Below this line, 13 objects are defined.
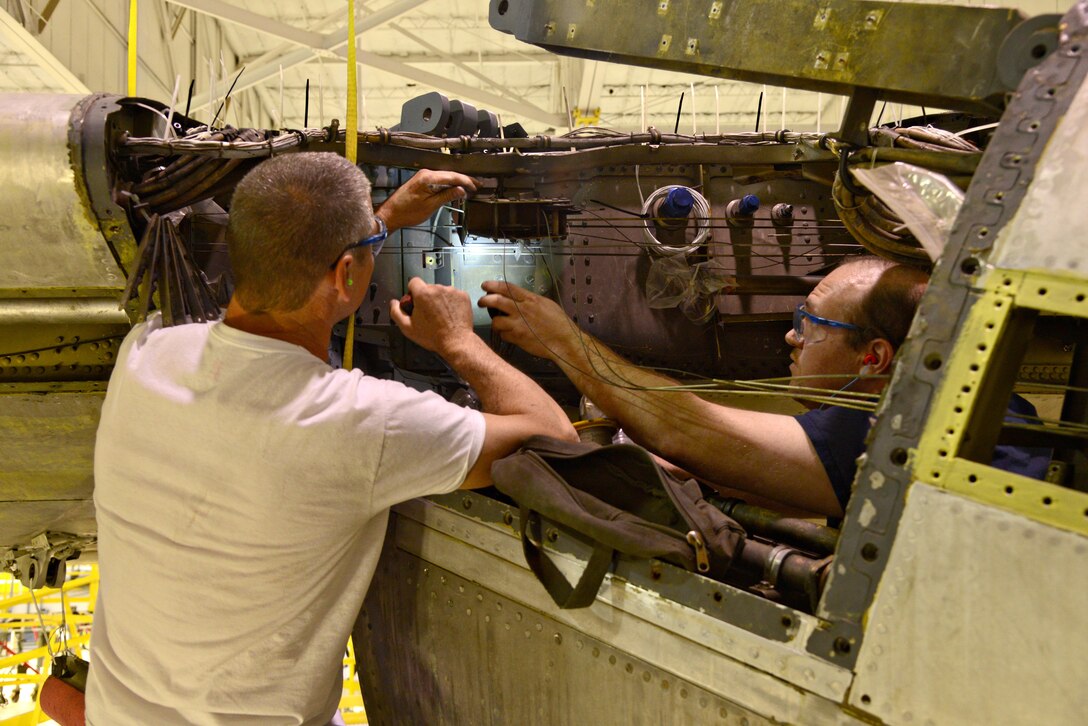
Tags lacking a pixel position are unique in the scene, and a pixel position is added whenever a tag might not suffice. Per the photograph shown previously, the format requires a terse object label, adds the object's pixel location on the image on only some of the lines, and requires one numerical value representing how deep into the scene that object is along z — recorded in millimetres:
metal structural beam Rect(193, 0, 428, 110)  7586
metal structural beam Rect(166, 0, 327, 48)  7297
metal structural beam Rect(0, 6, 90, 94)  6742
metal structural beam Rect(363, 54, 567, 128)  8406
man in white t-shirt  1897
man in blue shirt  2539
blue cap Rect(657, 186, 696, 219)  3156
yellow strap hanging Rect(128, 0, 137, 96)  3352
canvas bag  1984
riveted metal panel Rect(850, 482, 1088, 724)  1432
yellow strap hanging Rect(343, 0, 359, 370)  2686
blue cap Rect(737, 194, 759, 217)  3178
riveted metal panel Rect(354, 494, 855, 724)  1773
